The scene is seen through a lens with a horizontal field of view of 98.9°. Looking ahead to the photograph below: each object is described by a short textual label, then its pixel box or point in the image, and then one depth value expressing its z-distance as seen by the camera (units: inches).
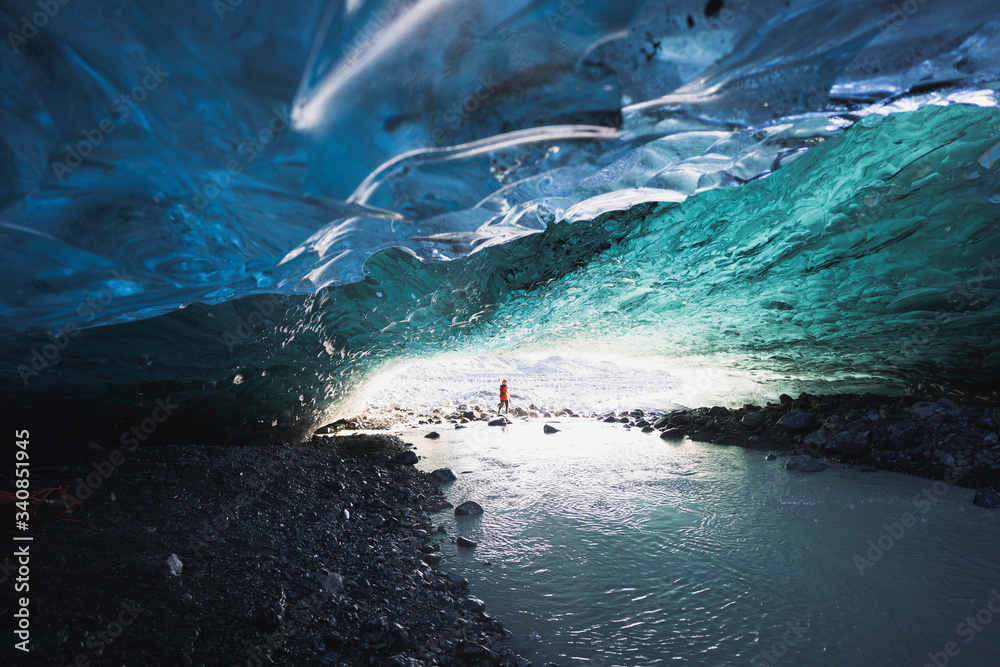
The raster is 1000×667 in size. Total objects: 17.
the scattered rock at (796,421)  276.4
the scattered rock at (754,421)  301.7
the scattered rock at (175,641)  72.4
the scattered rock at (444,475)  222.7
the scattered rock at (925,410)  229.6
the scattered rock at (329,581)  101.9
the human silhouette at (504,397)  486.3
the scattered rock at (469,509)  172.4
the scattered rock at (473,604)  101.7
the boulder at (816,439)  251.3
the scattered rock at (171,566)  96.3
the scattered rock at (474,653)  83.0
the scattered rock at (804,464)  223.3
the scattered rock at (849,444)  231.8
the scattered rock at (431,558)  129.4
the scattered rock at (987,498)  163.6
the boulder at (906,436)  219.6
